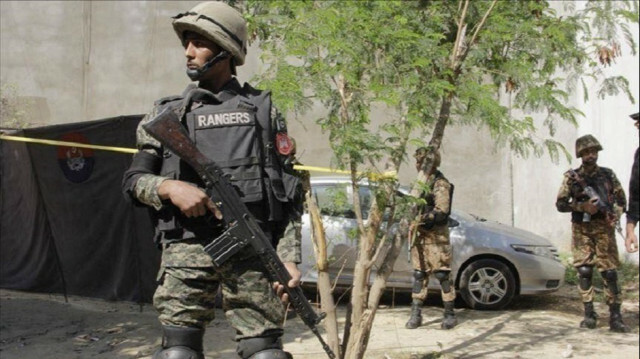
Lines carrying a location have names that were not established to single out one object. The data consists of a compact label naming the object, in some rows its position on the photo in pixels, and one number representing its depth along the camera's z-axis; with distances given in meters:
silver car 8.41
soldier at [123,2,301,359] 3.00
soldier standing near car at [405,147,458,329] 7.27
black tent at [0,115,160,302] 7.53
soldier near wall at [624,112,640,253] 6.97
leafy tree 5.00
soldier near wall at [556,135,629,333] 7.13
